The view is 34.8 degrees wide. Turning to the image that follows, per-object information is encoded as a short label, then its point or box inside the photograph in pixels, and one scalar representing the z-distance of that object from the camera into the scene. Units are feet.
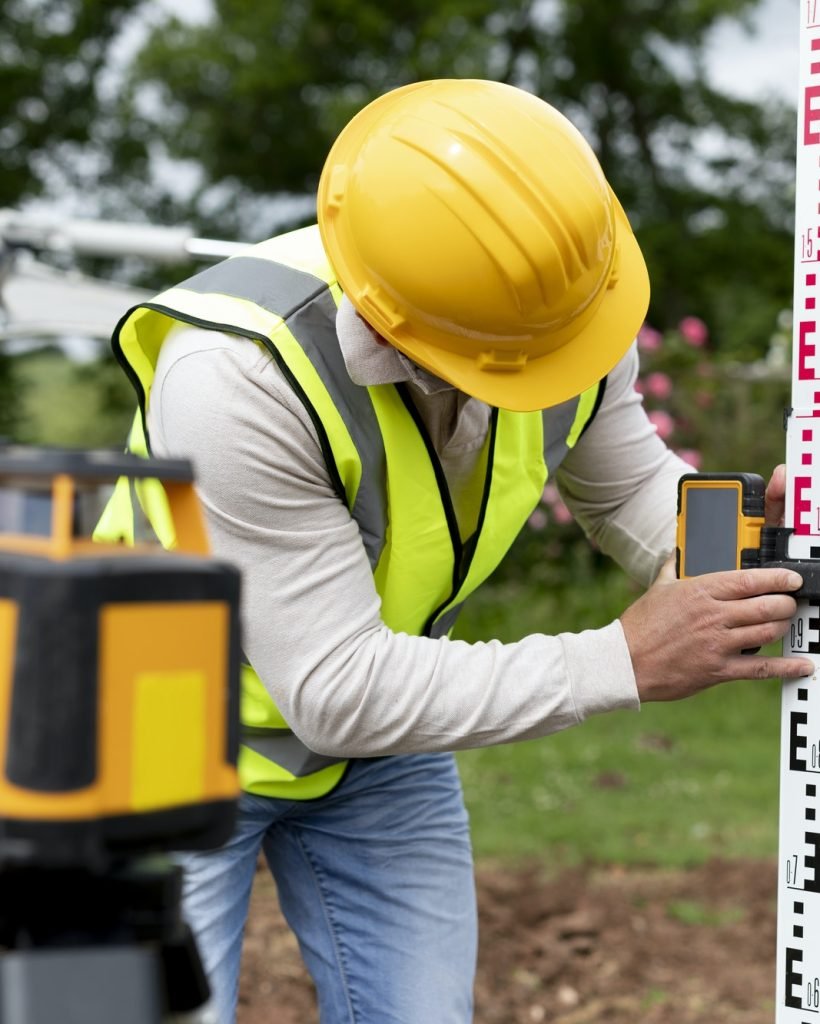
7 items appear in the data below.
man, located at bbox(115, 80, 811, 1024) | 5.80
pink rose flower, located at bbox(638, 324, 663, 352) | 24.12
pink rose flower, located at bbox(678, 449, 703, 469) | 21.62
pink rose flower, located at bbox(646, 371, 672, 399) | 22.56
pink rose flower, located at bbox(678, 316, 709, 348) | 24.11
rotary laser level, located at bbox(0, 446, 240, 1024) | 2.84
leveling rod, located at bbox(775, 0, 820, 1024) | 6.14
